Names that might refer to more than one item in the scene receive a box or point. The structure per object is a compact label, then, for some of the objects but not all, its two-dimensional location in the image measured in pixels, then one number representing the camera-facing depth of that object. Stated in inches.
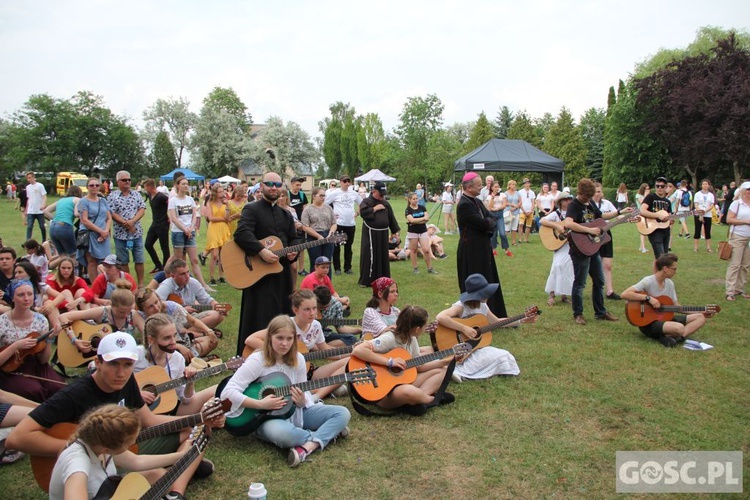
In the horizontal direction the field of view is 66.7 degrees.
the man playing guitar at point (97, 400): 124.3
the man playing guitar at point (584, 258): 297.0
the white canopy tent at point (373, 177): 1639.6
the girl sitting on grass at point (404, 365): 188.4
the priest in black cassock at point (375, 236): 395.2
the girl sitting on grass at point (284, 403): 161.6
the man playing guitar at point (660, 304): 257.0
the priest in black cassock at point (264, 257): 228.2
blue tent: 1921.6
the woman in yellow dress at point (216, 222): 396.5
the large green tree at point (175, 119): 2950.3
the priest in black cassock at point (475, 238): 280.1
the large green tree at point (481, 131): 2183.8
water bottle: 132.3
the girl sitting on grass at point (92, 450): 109.8
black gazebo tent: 802.8
